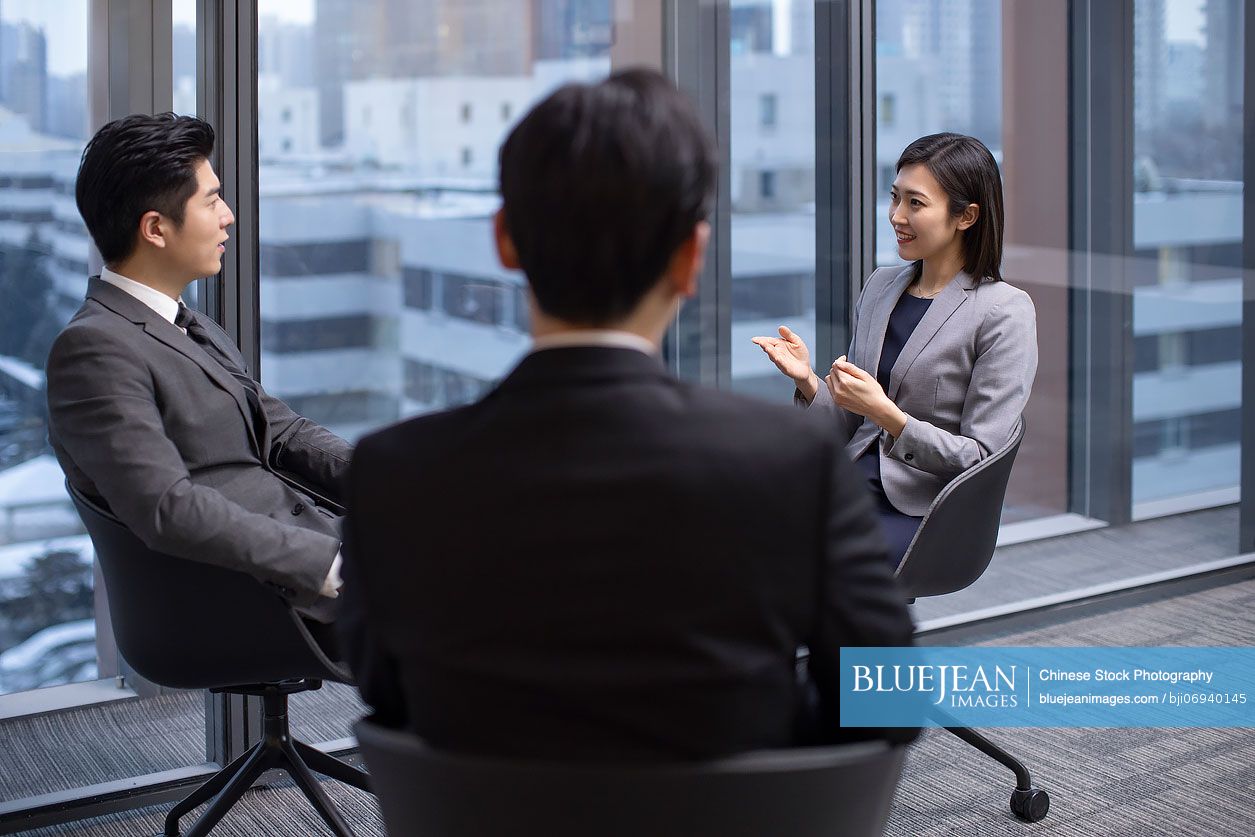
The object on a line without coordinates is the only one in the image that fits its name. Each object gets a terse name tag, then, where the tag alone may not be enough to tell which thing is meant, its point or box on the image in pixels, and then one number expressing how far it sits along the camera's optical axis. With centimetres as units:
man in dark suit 104
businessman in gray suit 196
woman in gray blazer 250
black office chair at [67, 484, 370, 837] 205
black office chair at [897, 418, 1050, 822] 246
